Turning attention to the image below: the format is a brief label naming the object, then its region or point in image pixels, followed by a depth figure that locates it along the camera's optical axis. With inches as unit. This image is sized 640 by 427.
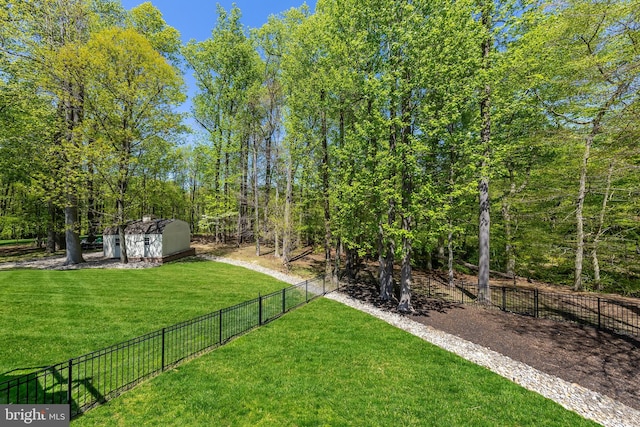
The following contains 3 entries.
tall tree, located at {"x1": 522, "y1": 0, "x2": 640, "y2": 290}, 292.4
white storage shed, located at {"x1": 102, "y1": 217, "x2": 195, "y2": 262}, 863.1
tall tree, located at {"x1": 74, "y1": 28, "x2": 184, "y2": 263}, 695.1
